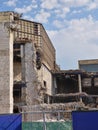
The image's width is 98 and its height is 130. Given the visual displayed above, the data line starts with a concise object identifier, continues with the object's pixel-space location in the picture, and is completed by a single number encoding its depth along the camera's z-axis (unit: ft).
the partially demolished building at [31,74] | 114.42
